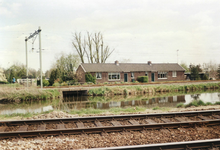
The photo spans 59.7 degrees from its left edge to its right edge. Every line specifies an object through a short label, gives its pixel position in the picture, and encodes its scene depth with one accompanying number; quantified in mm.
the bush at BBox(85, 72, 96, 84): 32281
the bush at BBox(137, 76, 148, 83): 35875
